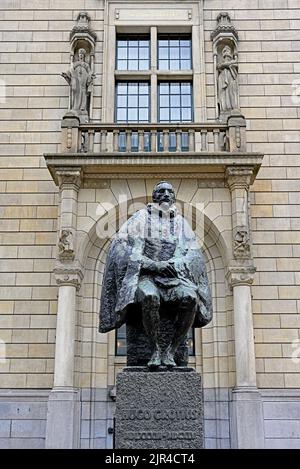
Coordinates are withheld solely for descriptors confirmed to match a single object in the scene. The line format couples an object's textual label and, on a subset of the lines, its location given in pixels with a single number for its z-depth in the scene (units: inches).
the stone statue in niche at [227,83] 632.4
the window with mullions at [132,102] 685.3
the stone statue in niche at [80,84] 631.2
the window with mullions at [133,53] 703.1
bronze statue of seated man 277.3
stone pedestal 262.4
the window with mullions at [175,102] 686.5
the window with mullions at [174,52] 703.1
